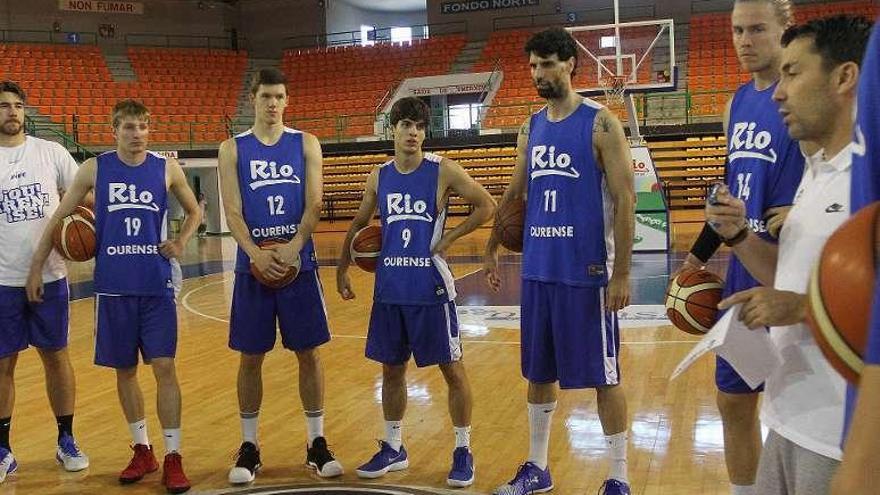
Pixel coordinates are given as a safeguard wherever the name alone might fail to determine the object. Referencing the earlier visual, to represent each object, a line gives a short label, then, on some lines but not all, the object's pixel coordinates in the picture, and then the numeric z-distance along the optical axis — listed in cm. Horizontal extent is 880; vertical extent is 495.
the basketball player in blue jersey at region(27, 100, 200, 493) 389
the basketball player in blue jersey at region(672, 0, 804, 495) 264
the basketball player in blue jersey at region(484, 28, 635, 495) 329
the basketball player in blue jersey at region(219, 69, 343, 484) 391
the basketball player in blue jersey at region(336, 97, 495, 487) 379
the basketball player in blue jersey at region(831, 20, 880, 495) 79
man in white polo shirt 150
